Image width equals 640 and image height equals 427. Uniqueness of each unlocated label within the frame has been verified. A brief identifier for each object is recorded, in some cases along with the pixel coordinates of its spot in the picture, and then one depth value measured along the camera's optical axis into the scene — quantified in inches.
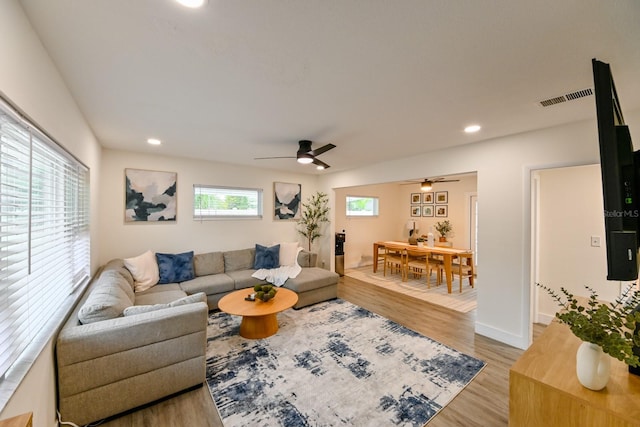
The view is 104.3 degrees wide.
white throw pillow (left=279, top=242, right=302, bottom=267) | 183.8
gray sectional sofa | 66.2
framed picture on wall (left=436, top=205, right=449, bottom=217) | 257.0
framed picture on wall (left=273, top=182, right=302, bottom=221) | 209.4
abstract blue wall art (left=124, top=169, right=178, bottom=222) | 150.6
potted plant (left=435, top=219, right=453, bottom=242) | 241.8
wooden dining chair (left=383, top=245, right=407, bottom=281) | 212.7
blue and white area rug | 74.2
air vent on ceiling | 71.5
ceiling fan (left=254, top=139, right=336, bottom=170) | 119.6
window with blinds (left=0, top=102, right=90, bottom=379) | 45.3
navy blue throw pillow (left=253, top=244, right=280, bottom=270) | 177.6
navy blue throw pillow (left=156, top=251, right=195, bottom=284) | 145.9
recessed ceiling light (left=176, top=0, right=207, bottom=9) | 41.5
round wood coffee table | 110.8
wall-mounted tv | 39.3
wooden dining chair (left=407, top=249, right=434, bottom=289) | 196.4
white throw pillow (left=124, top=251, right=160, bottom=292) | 133.2
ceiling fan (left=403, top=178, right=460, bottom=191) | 211.9
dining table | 182.1
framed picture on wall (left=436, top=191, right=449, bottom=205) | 257.0
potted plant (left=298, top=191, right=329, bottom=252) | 225.0
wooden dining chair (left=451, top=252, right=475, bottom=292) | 186.5
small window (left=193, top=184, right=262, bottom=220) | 175.0
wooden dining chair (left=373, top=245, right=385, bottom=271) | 238.8
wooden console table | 39.3
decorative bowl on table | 119.4
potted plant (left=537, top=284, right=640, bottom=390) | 38.5
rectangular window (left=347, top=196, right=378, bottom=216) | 265.7
